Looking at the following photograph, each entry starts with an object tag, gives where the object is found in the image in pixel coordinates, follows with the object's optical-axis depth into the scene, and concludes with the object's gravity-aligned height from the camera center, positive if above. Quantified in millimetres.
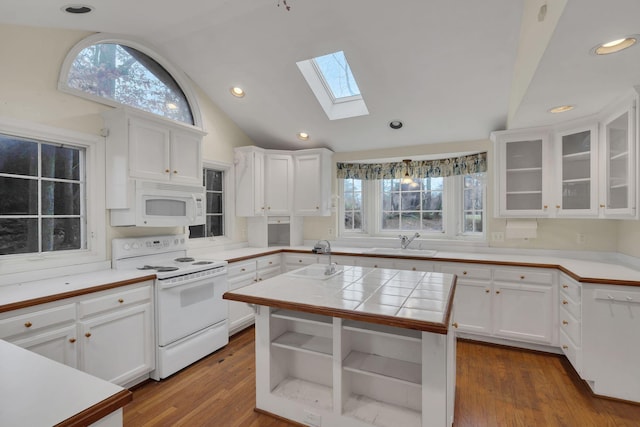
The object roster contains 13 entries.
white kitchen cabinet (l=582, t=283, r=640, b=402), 2232 -944
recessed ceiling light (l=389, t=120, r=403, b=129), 3672 +1037
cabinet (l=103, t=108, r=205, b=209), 2660 +550
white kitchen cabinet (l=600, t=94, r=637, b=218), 2270 +402
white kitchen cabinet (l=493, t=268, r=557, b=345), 2916 -904
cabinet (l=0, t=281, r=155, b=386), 1839 -801
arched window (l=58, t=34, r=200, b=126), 2596 +1267
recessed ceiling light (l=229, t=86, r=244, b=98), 3567 +1384
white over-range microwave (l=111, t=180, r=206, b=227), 2695 +45
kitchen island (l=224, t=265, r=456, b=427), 1613 -865
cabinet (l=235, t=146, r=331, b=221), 4113 +399
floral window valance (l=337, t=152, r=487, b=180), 3814 +578
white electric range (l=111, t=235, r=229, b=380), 2539 -762
